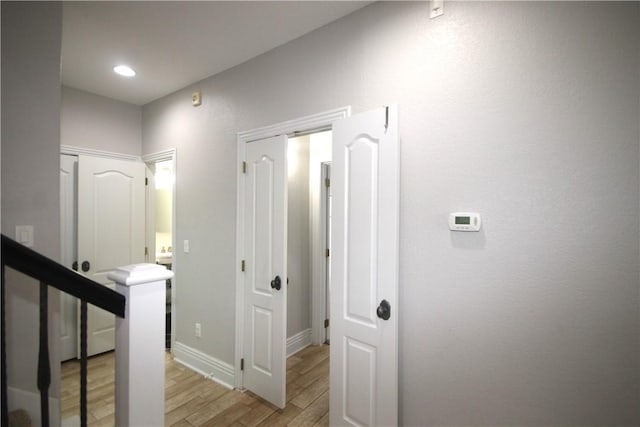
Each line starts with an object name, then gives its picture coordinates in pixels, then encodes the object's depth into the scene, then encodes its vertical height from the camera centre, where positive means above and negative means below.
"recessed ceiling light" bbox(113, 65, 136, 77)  2.53 +1.31
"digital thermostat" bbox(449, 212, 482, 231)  1.43 -0.04
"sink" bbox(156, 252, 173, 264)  3.91 -0.64
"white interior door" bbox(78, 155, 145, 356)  3.00 -0.10
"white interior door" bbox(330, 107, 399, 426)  1.55 -0.33
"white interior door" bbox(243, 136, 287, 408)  2.17 -0.45
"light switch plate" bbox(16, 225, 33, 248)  1.51 -0.11
